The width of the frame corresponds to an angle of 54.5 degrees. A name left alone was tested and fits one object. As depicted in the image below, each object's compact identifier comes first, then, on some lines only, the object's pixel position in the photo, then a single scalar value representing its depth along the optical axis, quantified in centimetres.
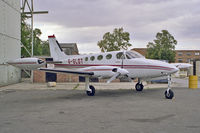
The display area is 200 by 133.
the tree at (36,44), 3658
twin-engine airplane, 1225
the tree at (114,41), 5081
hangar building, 2020
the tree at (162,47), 5444
